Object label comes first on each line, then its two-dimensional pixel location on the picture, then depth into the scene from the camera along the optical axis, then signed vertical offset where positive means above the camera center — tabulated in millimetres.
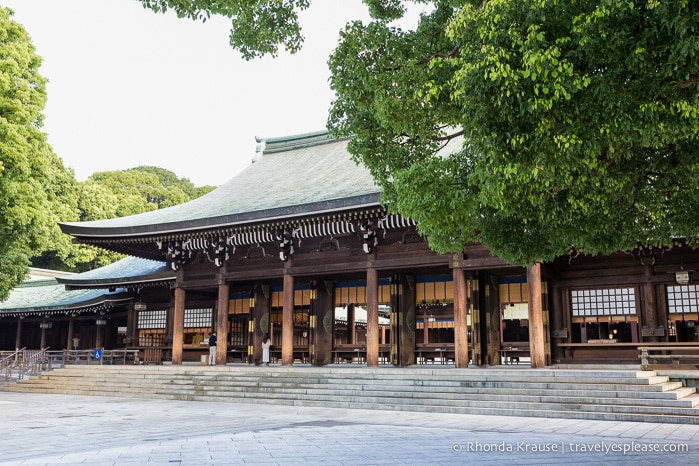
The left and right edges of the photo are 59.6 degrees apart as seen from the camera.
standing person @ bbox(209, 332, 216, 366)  21641 -702
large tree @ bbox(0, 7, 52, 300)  20234 +5932
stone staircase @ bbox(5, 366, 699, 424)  12117 -1426
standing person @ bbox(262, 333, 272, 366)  21703 -669
